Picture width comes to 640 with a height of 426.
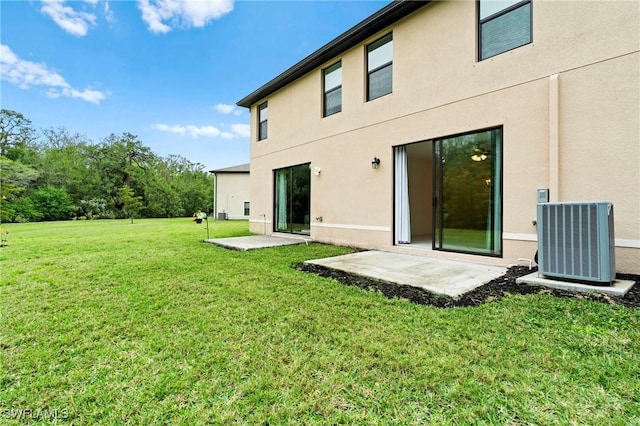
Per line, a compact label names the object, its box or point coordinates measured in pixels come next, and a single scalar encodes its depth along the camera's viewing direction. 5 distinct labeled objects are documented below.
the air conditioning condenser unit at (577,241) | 3.34
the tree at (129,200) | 22.60
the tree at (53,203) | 23.28
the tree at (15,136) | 25.19
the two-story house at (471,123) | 4.00
